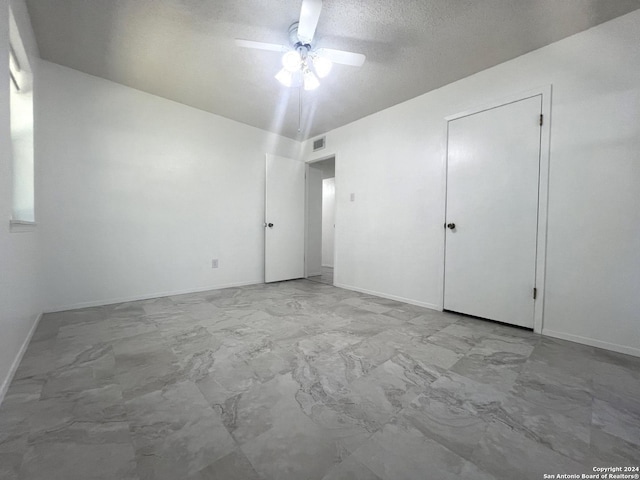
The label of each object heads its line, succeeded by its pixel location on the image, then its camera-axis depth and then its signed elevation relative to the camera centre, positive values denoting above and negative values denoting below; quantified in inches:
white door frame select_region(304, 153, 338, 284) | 175.0 +11.9
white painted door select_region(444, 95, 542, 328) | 84.9 +8.9
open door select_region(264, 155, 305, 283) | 157.4 +8.7
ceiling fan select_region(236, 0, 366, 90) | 70.4 +55.7
